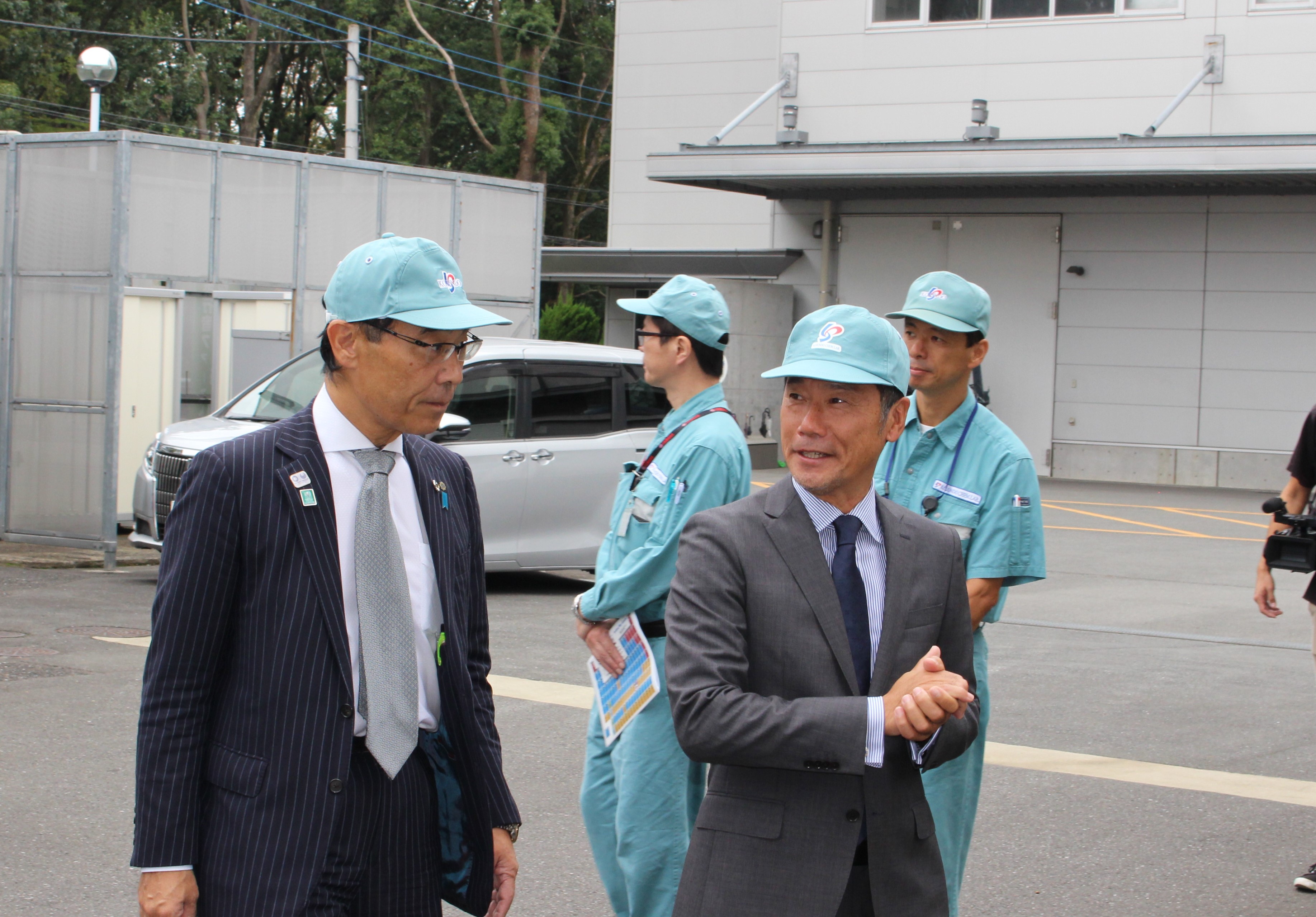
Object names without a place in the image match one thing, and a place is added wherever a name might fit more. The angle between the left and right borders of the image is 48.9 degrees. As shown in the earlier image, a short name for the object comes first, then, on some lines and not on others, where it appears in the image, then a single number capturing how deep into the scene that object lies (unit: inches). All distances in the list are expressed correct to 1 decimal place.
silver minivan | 451.8
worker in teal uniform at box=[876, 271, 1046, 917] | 154.8
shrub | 1264.8
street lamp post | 645.9
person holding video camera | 228.1
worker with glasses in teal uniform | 158.4
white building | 930.1
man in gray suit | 98.1
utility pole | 1035.9
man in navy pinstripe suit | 98.6
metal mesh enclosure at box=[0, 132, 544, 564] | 518.3
